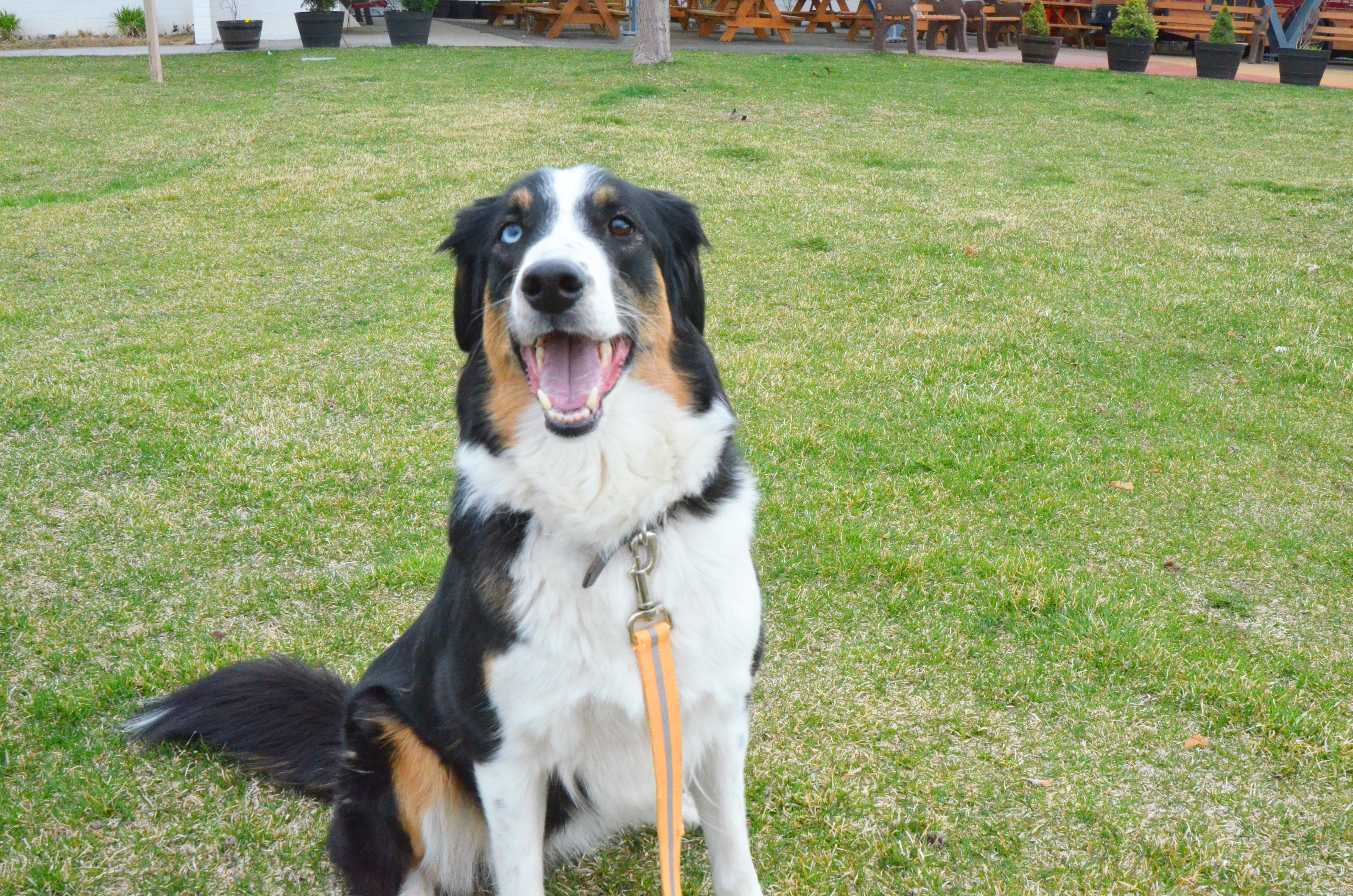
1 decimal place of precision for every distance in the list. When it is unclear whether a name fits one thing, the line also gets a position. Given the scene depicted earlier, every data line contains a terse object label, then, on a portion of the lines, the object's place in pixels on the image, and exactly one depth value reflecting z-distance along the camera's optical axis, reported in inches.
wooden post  564.4
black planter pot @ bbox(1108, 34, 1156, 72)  665.0
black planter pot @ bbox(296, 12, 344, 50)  716.0
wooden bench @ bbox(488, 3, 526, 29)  862.5
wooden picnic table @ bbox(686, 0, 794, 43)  764.6
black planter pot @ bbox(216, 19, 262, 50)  716.7
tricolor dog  86.2
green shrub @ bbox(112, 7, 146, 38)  808.3
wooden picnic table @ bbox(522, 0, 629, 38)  778.2
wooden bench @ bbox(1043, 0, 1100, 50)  847.7
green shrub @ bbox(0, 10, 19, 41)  791.7
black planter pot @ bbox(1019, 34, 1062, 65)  690.2
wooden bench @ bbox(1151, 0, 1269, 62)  783.7
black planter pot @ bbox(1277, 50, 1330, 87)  640.4
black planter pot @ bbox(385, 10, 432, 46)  738.8
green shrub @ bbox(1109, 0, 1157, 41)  669.3
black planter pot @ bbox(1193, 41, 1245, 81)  658.2
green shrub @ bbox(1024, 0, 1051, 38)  698.8
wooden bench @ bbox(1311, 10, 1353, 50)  770.2
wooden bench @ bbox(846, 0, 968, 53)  716.7
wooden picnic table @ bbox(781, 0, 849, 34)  852.6
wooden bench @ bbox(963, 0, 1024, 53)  770.2
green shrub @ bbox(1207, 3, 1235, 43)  667.4
